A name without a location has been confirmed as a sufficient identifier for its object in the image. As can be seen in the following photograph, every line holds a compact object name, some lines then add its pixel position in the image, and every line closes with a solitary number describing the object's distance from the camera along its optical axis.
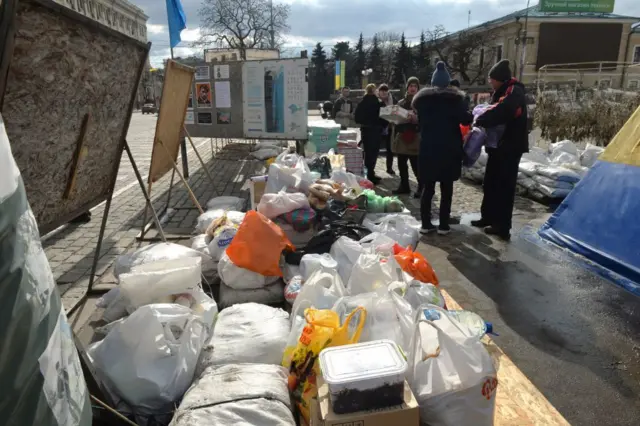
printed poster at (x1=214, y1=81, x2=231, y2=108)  8.37
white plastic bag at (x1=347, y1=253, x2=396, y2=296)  2.84
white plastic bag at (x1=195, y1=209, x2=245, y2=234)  4.69
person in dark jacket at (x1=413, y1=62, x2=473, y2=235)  4.82
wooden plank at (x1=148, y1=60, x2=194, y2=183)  4.65
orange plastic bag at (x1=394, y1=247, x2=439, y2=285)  3.15
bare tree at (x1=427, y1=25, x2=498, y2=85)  43.97
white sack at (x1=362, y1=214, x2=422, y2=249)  4.13
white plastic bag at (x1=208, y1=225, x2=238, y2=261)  3.78
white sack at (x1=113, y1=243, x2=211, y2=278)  3.41
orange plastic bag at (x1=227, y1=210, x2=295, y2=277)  3.37
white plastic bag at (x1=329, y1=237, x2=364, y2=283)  3.36
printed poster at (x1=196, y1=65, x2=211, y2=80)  8.35
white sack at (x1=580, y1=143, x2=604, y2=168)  7.03
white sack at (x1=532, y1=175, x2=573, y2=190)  6.46
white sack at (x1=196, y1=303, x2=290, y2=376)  2.34
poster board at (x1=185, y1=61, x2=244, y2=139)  8.30
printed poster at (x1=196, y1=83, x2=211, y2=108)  8.45
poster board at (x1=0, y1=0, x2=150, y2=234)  2.04
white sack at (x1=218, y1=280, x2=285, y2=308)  3.31
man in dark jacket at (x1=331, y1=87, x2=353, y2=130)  17.88
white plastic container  1.77
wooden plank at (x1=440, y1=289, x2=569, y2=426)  2.18
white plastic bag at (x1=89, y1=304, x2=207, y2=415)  2.12
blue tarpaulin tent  4.07
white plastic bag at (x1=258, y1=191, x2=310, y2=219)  4.27
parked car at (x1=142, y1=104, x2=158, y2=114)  38.25
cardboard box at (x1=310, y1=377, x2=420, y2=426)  1.75
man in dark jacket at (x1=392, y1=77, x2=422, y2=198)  6.63
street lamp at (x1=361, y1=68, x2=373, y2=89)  33.24
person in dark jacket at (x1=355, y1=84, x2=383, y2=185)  7.36
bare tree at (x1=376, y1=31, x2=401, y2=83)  46.90
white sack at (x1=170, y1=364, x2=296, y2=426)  1.77
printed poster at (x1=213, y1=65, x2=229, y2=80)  8.24
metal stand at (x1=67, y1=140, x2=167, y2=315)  3.50
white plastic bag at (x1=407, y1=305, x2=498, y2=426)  1.89
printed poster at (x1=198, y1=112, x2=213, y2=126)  8.56
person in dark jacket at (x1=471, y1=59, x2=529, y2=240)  4.63
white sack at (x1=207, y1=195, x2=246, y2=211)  5.49
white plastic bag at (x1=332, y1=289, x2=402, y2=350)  2.24
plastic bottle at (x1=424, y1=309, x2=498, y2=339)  2.17
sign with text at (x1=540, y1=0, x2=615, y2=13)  39.31
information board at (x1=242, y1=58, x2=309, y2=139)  8.11
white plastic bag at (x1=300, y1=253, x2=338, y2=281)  3.21
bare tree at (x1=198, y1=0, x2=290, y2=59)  37.75
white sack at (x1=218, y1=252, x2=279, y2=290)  3.34
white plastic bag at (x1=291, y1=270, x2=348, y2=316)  2.64
